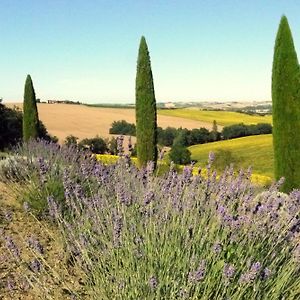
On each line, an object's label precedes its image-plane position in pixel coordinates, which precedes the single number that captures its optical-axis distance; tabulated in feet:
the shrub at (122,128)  142.69
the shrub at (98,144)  109.49
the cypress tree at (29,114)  68.90
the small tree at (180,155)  88.07
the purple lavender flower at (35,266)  7.90
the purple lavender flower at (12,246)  8.36
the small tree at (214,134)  150.20
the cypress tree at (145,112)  51.49
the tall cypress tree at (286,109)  35.53
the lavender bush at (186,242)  8.62
